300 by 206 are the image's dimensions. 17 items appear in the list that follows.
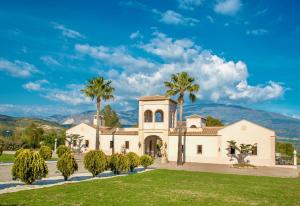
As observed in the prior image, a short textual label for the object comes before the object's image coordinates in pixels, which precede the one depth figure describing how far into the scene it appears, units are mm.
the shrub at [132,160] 21975
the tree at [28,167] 13164
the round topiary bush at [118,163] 20183
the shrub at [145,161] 24953
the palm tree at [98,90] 38438
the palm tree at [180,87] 33000
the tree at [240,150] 32625
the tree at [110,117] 71438
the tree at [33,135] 49756
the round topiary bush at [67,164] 15570
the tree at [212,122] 56444
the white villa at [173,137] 33875
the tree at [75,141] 45406
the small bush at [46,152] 30172
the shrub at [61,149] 32584
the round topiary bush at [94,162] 17938
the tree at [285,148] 57562
